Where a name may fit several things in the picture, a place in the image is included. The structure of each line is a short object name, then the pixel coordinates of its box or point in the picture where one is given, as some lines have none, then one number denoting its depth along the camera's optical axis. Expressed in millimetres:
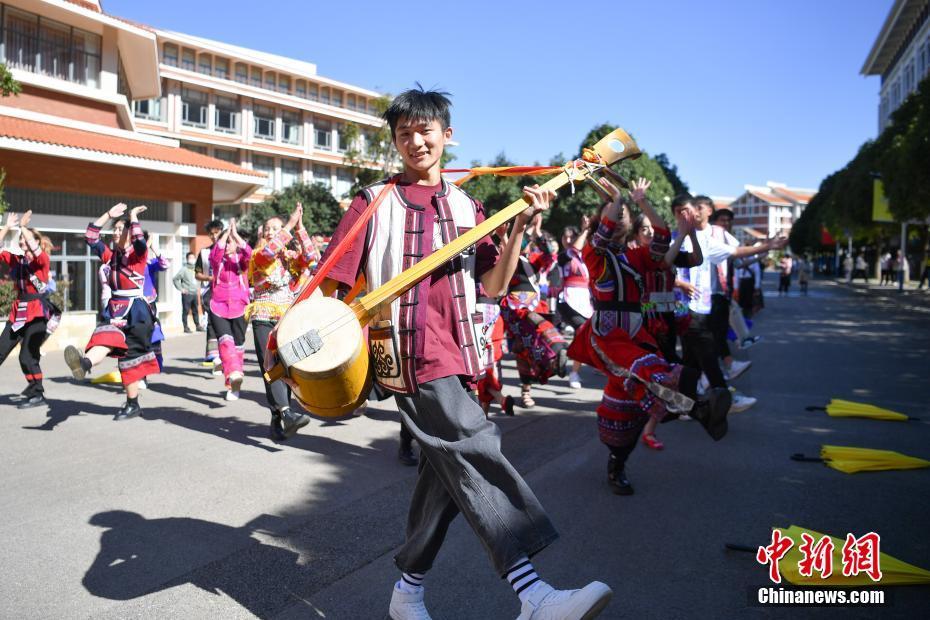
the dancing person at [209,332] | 10305
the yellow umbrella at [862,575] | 3283
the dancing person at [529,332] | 7578
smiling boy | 2658
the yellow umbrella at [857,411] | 6797
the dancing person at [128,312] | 7102
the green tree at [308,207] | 36344
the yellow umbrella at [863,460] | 5121
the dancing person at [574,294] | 9094
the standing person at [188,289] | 15062
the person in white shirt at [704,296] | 6199
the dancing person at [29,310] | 7652
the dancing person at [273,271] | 6816
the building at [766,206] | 154500
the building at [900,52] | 53062
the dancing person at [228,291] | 8133
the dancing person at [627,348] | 4316
